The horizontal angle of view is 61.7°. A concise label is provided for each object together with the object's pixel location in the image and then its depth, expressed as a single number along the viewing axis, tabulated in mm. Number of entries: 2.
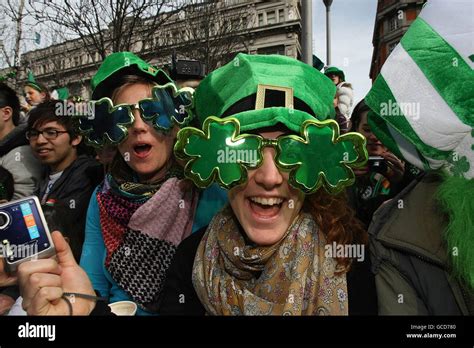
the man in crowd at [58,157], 1714
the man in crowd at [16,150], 1827
